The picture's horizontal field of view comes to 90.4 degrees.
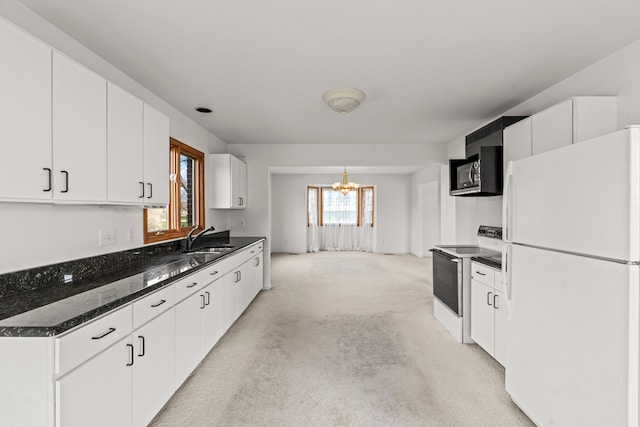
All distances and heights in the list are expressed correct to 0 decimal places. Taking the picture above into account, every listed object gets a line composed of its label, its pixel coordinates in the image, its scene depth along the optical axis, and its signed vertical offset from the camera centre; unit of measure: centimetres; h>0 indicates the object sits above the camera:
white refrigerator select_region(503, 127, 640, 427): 136 -36
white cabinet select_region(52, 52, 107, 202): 161 +44
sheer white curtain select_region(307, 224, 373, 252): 966 -78
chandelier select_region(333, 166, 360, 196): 742 +63
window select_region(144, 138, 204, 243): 324 +13
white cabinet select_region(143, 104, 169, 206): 239 +43
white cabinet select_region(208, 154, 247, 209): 445 +43
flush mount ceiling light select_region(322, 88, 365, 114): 289 +106
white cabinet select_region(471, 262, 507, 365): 262 -86
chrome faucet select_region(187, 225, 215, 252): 354 -32
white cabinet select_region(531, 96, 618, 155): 230 +69
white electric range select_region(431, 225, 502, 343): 317 -71
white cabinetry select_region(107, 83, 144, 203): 200 +44
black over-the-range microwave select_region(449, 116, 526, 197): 320 +51
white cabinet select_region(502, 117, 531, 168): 281 +67
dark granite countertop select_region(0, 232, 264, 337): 124 -42
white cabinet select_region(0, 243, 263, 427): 118 -71
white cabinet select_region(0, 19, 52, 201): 136 +44
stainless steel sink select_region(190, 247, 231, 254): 370 -45
